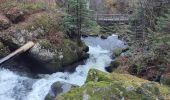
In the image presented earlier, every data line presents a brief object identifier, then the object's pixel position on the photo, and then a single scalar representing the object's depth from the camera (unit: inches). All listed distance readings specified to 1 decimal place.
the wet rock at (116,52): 439.3
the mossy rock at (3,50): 371.9
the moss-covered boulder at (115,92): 208.2
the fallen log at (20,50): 353.2
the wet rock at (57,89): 279.5
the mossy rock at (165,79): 287.6
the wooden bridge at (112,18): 625.2
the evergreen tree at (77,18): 397.7
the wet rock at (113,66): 386.7
